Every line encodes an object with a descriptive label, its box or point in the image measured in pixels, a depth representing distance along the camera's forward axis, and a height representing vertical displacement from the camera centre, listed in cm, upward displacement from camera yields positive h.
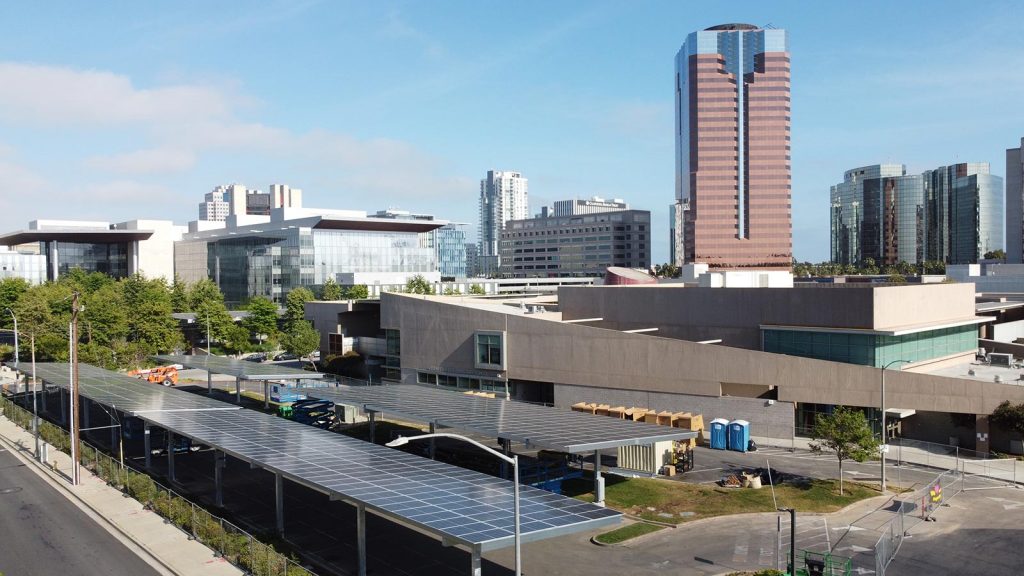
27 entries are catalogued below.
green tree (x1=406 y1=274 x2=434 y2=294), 14275 -397
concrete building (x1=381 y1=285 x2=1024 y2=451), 5397 -723
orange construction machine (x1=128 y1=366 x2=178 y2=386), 8862 -1241
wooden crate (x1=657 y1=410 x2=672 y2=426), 5578 -1114
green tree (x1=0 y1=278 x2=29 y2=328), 12012 -400
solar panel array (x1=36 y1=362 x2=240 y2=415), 5037 -924
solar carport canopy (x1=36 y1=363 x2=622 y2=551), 2559 -865
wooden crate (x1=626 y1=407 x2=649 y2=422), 5784 -1117
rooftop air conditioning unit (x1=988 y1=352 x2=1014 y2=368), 6419 -829
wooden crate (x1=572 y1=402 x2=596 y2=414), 6060 -1126
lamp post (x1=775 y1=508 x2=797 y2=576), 2675 -1006
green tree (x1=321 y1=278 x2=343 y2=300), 13588 -454
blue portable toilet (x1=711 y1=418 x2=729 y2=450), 5422 -1191
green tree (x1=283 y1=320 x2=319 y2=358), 9831 -934
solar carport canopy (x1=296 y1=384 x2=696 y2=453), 3846 -884
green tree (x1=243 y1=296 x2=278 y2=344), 12131 -819
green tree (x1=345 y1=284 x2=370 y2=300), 13325 -461
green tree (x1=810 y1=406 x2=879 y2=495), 4266 -955
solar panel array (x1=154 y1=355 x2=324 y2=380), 6500 -916
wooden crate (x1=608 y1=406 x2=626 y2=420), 5816 -1109
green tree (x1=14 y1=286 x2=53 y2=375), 10575 -642
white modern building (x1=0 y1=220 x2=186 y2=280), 16288 +480
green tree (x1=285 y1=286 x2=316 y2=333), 11881 -627
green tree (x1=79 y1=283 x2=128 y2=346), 10494 -745
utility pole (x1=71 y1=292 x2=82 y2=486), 4562 -938
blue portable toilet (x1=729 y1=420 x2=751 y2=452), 5338 -1181
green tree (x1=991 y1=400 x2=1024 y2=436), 4834 -975
